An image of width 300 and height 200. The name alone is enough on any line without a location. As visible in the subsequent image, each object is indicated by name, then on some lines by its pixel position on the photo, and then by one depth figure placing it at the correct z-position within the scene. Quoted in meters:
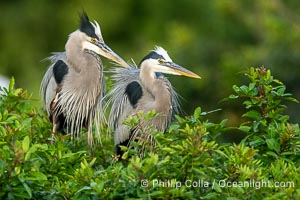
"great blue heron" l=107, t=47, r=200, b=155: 12.41
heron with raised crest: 12.70
